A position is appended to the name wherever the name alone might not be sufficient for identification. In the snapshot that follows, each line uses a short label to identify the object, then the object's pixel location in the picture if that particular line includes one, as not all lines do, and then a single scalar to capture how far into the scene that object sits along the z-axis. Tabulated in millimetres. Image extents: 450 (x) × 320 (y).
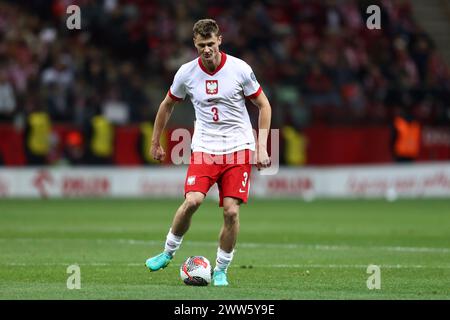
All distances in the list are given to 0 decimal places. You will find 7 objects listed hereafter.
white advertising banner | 27172
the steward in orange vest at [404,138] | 28606
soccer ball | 10664
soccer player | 10836
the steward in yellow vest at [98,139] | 27578
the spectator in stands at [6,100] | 27047
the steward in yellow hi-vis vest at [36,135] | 27094
